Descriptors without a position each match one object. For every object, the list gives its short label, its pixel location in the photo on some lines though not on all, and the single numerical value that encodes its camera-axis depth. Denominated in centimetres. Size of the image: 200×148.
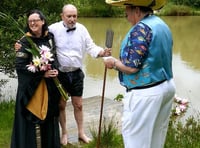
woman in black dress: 400
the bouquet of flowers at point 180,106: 486
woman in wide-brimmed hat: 296
